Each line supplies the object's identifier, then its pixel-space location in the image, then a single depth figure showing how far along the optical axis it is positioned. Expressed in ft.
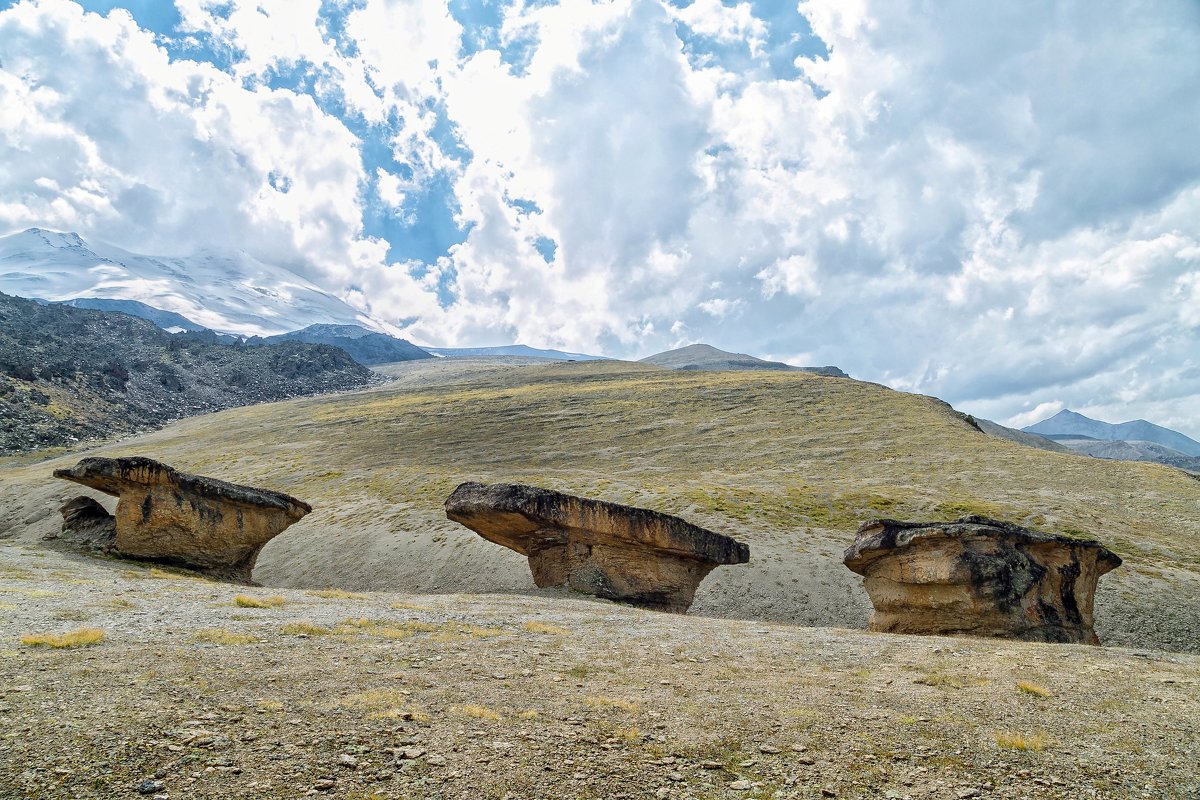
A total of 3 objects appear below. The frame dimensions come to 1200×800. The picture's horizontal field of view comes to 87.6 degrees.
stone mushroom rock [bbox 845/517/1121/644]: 64.95
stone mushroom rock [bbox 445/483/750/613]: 86.58
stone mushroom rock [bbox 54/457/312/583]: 79.46
